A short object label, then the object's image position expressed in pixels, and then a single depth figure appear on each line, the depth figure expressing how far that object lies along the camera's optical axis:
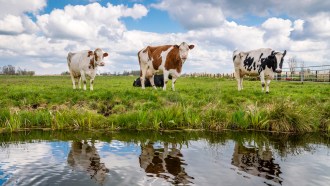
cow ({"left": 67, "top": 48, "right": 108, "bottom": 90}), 17.27
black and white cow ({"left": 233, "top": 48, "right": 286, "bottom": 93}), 16.11
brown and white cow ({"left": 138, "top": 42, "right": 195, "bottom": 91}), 16.66
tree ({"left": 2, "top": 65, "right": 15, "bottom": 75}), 101.01
